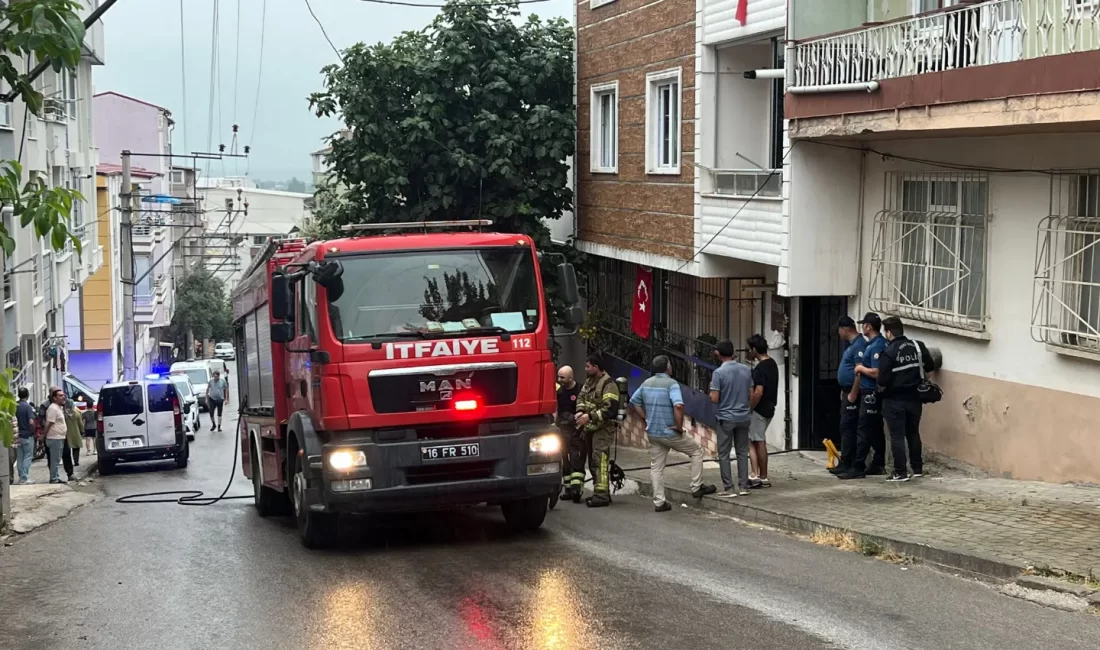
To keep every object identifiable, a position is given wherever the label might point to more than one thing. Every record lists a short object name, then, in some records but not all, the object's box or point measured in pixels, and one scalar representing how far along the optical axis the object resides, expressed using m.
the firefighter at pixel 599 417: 13.48
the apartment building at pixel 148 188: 58.16
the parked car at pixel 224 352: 75.88
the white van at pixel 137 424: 25.64
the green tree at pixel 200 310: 77.69
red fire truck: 10.10
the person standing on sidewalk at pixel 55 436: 21.88
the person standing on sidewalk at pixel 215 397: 38.66
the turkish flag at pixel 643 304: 21.23
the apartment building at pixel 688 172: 16.50
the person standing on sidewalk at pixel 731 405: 12.59
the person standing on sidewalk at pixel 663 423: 12.41
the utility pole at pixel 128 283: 36.25
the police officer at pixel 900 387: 12.23
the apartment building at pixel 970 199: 10.77
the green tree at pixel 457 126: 21.52
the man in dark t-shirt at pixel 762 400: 13.09
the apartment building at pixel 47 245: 26.56
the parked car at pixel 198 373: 46.91
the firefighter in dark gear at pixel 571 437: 13.80
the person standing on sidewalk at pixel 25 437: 20.55
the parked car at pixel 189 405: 35.62
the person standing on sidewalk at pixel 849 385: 13.10
